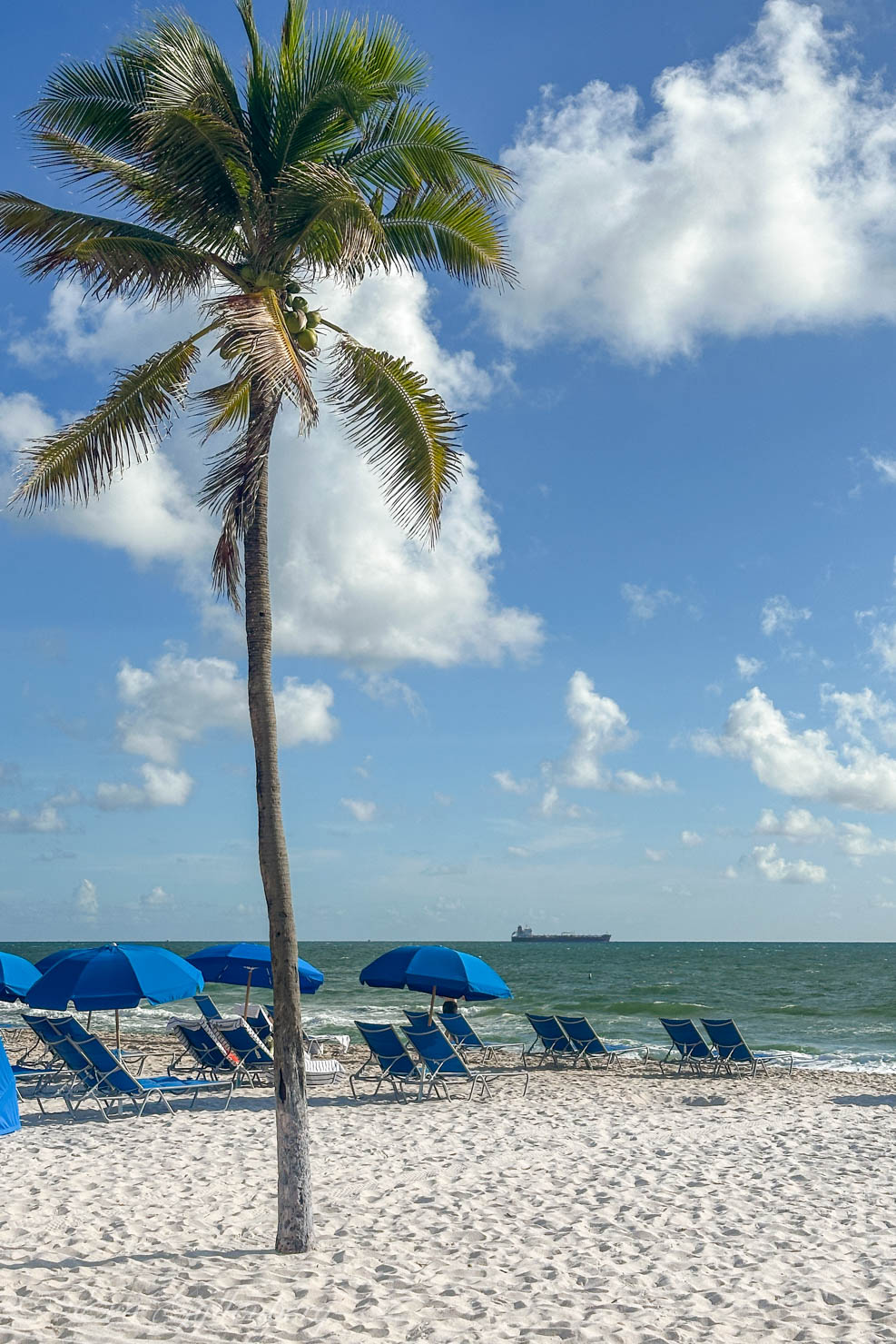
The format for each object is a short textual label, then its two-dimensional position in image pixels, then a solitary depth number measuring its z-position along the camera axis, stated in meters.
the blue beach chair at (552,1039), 16.03
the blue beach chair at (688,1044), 16.11
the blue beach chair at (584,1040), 15.84
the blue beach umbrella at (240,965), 15.05
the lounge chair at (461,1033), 14.79
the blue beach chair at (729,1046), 16.35
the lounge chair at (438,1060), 12.60
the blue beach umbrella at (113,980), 11.57
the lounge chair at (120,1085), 11.30
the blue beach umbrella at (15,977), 14.81
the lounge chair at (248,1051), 12.82
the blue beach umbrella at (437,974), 13.84
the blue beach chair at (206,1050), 12.97
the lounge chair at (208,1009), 16.58
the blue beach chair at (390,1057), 12.60
